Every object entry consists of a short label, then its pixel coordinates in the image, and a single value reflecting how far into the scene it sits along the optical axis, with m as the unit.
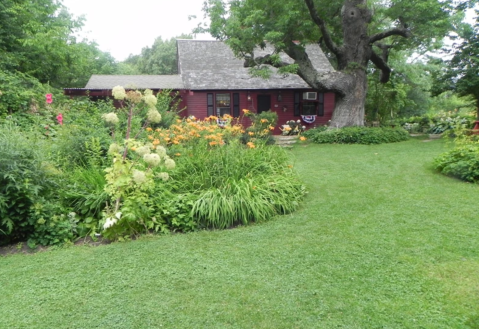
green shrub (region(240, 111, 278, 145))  10.90
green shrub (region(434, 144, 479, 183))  6.02
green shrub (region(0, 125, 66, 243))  3.48
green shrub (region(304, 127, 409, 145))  12.23
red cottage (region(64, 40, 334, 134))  16.17
